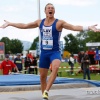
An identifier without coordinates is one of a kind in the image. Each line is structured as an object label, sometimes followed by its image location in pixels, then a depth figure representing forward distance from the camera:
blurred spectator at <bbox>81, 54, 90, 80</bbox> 17.29
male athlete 6.54
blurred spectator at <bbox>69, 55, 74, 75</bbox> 22.64
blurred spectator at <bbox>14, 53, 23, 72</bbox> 19.14
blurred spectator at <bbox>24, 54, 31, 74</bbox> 21.23
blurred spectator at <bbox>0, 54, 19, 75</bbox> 14.77
